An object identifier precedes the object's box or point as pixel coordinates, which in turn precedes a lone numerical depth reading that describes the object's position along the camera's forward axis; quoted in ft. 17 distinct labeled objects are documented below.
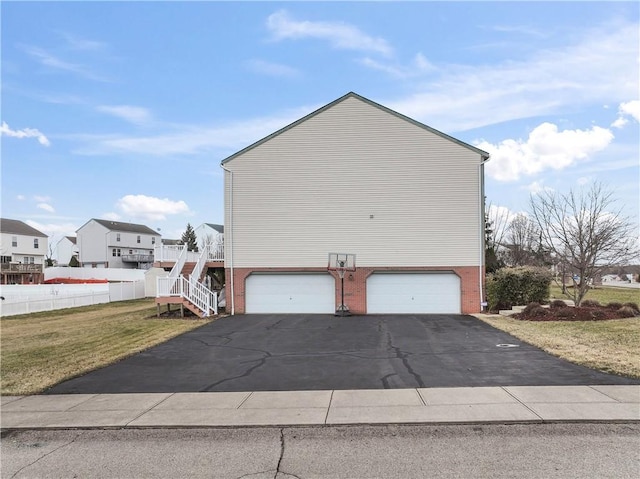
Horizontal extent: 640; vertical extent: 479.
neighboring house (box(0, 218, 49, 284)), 181.06
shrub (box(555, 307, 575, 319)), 53.26
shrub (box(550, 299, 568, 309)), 58.03
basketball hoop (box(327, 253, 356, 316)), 69.41
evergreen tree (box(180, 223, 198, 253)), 246.19
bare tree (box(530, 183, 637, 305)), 59.98
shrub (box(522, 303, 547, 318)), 56.08
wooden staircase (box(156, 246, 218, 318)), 66.13
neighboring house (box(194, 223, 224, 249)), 227.22
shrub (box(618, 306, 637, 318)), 52.01
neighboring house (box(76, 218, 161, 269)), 229.25
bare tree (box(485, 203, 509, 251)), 140.85
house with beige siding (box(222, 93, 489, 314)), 69.31
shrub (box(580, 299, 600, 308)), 59.26
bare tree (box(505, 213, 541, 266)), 123.65
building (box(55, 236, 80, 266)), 288.86
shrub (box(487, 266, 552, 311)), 64.95
